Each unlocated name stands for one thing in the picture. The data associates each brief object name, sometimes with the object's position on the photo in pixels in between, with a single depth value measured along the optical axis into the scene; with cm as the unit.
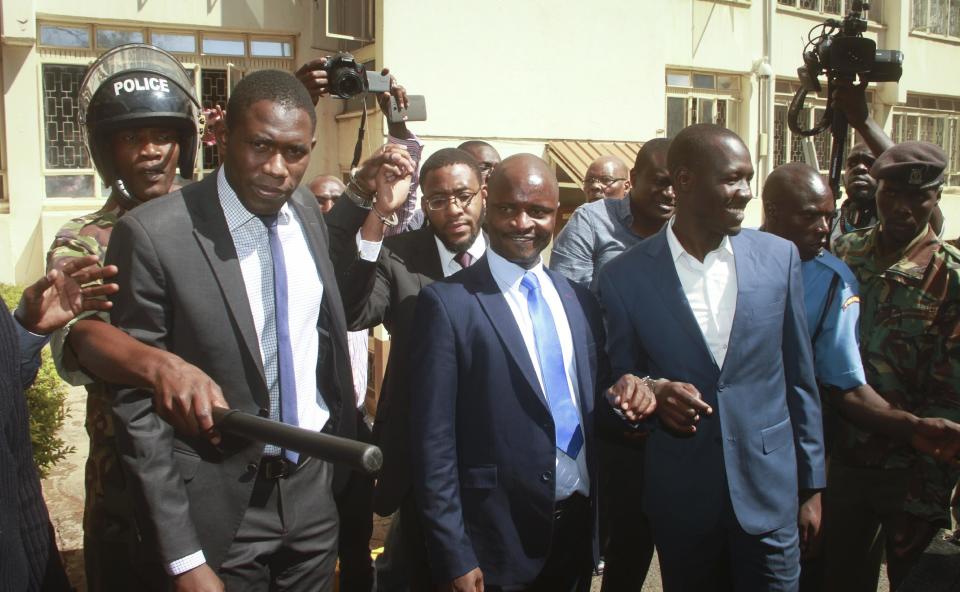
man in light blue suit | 274
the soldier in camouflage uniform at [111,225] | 213
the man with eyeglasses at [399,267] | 278
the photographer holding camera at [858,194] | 536
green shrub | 433
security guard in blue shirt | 299
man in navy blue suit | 251
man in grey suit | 209
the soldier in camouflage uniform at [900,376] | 326
